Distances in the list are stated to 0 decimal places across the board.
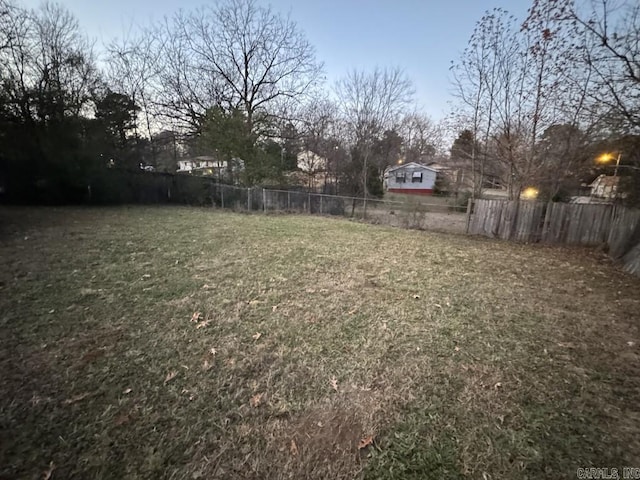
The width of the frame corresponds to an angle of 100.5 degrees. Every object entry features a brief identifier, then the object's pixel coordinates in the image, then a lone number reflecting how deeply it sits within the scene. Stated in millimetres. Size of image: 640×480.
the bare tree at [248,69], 16016
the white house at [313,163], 18453
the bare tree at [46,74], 10438
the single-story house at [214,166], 15539
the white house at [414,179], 28600
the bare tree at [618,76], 5398
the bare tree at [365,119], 15977
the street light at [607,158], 7141
